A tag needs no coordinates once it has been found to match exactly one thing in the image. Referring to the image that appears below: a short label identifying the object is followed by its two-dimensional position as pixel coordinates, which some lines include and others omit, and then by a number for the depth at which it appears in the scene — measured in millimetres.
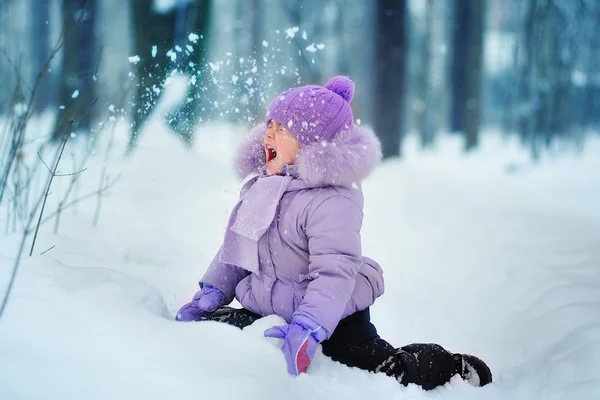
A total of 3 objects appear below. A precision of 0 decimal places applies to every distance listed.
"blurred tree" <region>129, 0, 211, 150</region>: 5238
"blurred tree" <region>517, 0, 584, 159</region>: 12008
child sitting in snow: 2076
